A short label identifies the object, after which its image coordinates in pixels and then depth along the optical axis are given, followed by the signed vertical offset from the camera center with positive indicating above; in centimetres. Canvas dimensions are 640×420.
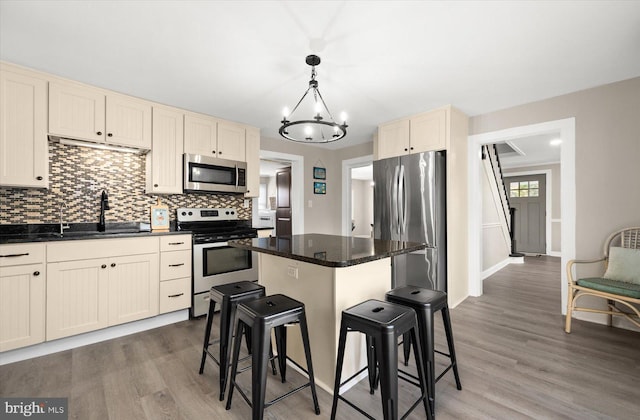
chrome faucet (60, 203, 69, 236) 267 -13
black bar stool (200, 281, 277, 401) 174 -63
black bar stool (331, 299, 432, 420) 125 -58
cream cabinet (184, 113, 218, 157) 329 +92
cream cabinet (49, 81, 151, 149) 247 +90
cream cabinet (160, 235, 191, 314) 287 -63
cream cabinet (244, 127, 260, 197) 383 +71
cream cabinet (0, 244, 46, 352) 210 -64
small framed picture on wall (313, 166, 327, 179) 505 +70
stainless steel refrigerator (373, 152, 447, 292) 324 -2
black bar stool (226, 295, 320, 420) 137 -60
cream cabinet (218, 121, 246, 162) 358 +91
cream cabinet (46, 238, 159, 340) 230 -64
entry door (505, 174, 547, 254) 687 +0
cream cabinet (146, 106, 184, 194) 305 +64
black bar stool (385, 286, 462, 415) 160 -60
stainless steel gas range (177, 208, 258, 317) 308 -49
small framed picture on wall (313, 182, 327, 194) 506 +43
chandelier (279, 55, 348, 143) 208 +118
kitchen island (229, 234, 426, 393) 171 -48
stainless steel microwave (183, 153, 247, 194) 325 +45
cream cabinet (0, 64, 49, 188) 224 +66
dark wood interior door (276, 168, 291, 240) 571 +20
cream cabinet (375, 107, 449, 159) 326 +95
